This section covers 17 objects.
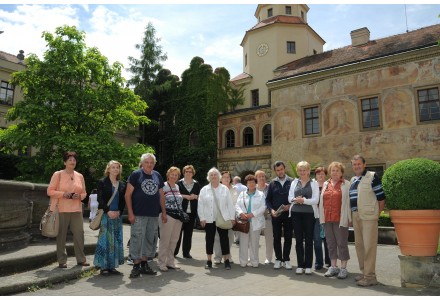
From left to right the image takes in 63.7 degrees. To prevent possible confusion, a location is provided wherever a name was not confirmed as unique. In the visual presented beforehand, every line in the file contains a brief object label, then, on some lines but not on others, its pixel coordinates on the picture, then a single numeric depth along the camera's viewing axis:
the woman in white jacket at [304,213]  6.52
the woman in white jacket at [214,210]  7.08
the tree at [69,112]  20.16
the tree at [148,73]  33.22
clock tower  30.83
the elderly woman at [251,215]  7.32
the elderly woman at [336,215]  6.25
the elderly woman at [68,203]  6.06
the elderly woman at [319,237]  7.02
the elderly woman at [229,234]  7.62
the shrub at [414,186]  5.18
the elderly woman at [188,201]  8.10
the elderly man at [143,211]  6.10
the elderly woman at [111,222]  6.12
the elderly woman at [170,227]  6.84
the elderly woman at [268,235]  7.69
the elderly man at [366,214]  5.64
